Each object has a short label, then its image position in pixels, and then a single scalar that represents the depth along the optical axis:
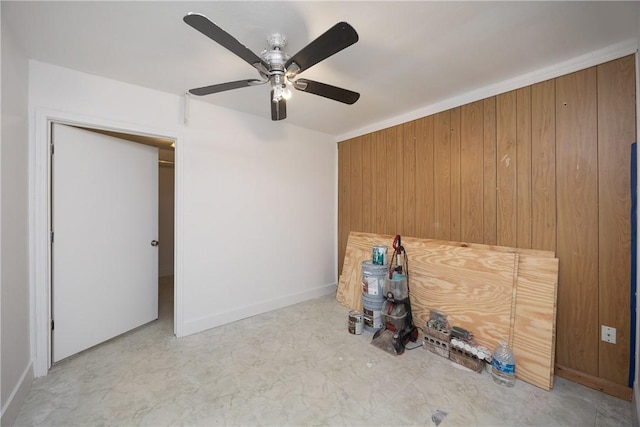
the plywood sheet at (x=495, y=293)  1.94
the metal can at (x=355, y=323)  2.63
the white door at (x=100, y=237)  2.14
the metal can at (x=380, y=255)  2.85
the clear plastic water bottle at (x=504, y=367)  1.88
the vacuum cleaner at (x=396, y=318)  2.34
